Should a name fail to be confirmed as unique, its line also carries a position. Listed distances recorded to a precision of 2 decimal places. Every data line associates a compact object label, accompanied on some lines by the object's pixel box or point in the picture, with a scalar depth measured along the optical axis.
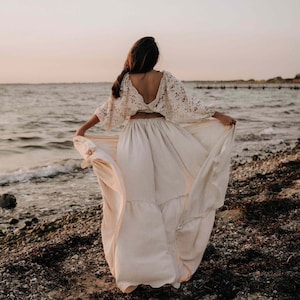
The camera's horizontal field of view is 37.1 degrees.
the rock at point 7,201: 8.50
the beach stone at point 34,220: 7.62
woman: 3.96
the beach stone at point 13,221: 7.60
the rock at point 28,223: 7.48
